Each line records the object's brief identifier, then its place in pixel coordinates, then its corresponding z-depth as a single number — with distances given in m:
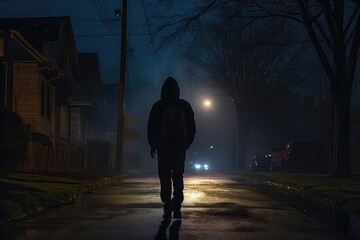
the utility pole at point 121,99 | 31.92
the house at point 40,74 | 26.69
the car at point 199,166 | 65.99
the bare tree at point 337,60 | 23.05
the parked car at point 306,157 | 32.28
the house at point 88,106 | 45.12
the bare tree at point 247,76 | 45.88
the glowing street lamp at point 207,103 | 64.25
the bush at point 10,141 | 13.50
